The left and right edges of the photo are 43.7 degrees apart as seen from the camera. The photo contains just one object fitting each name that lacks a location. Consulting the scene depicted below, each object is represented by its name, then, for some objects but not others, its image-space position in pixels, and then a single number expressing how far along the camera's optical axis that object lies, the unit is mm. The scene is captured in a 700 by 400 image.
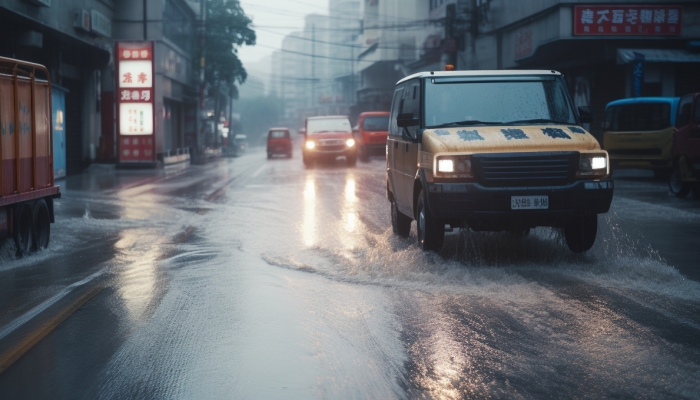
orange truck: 9641
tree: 63906
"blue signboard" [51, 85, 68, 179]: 25766
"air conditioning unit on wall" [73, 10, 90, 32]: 31500
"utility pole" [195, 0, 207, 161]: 51062
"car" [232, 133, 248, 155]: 83575
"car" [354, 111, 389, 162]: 40781
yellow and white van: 8680
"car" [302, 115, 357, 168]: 33844
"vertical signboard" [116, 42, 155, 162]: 36844
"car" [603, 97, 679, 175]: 22703
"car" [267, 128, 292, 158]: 50500
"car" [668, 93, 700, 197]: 17156
